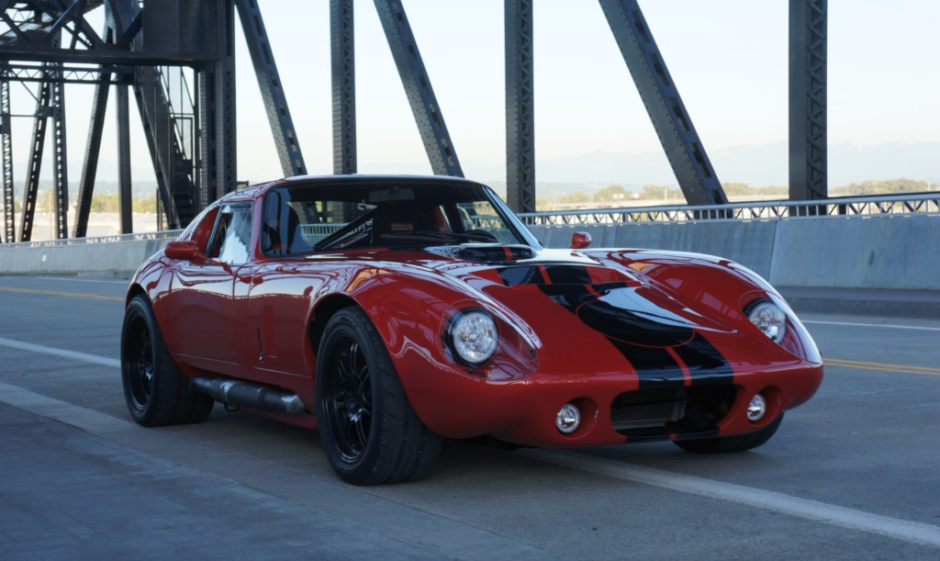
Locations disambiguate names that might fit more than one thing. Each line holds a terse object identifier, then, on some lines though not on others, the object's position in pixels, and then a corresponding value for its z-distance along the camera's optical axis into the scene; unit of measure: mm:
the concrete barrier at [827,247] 14586
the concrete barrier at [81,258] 31359
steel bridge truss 15977
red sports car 4484
